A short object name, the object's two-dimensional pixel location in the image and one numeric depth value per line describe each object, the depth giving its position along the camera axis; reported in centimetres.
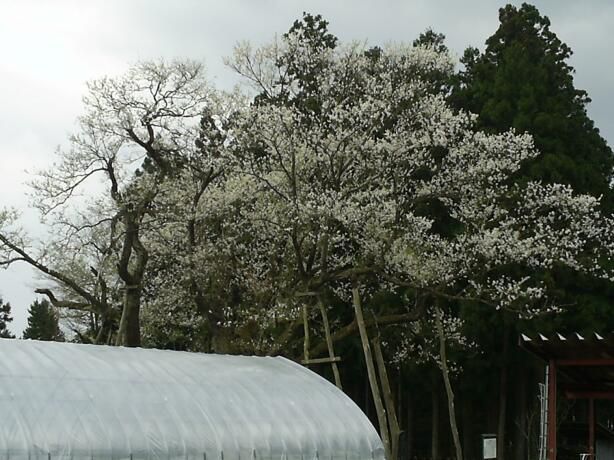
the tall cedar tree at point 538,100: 2556
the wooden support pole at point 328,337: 1873
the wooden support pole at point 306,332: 1920
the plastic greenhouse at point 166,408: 1087
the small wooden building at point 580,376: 1348
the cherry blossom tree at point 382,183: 1934
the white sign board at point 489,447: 1291
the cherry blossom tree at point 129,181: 1997
